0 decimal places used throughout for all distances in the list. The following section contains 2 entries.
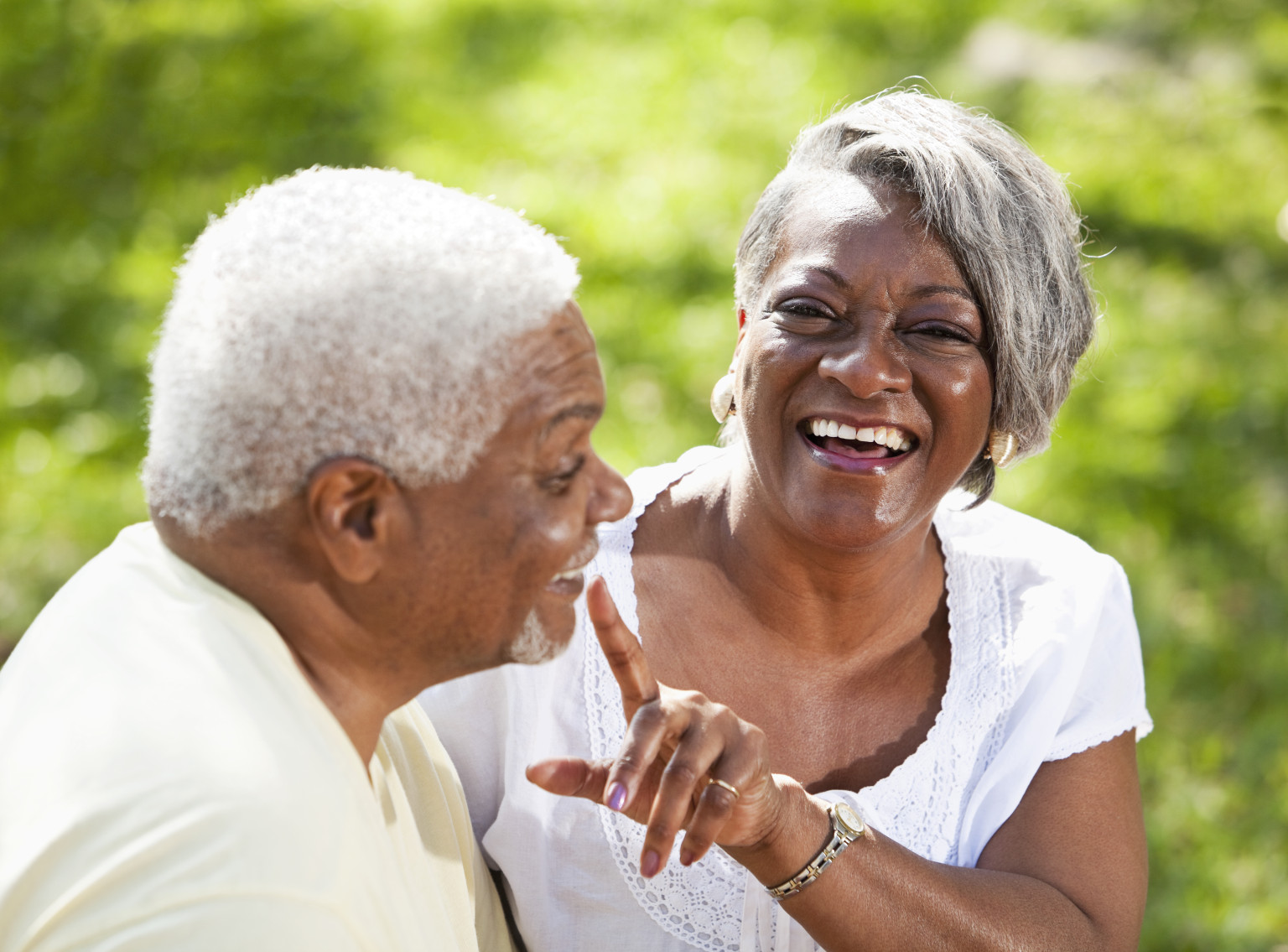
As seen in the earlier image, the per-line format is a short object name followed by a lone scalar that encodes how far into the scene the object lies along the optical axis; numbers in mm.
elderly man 1309
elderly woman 1605
